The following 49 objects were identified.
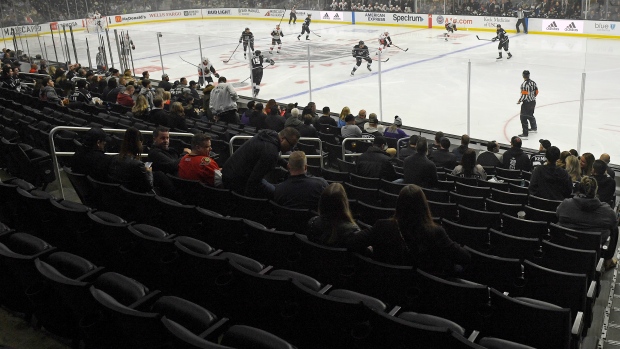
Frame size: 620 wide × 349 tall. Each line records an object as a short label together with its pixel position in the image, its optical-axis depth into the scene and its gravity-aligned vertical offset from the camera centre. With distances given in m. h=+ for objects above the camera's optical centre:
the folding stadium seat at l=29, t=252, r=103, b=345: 3.43 -1.60
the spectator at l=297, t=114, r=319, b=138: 10.28 -2.17
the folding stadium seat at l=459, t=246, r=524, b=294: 4.11 -1.91
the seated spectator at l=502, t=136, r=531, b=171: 9.06 -2.53
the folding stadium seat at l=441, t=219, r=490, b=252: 4.98 -1.99
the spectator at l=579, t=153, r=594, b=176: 7.85 -2.31
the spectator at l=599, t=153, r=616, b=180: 8.01 -2.34
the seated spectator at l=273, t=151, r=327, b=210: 4.92 -1.51
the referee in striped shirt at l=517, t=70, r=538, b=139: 12.44 -2.44
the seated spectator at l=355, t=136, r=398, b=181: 7.53 -2.07
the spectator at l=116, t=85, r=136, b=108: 12.13 -1.72
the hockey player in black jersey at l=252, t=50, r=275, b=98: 16.77 -1.92
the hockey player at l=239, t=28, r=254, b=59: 22.93 -1.38
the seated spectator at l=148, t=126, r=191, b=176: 5.94 -1.42
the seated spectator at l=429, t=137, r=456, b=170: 8.77 -2.39
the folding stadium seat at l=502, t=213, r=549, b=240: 5.35 -2.11
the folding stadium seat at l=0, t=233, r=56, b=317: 3.56 -1.48
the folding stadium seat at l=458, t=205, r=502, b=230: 5.69 -2.12
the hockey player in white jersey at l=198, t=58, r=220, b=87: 17.12 -1.82
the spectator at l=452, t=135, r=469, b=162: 9.00 -2.37
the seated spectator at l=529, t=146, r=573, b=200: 6.77 -2.17
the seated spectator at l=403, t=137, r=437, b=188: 6.94 -1.98
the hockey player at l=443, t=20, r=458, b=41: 26.41 -1.67
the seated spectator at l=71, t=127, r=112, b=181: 5.57 -1.31
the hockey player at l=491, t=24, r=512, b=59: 20.47 -1.82
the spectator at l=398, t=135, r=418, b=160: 9.19 -2.32
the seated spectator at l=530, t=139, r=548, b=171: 9.48 -2.71
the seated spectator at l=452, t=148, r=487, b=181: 7.71 -2.26
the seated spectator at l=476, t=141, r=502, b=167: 9.27 -2.54
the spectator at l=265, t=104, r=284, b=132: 10.95 -2.13
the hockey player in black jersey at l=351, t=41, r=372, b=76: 18.84 -1.84
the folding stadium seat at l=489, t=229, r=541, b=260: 4.79 -2.02
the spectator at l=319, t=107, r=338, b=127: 11.98 -2.36
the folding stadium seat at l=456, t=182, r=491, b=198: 6.97 -2.28
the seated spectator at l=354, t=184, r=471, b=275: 3.71 -1.49
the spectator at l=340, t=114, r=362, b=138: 10.72 -2.31
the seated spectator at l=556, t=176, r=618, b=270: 5.36 -2.02
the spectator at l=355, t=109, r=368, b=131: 12.30 -2.49
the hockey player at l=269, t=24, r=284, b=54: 24.45 -1.48
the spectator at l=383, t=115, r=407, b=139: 11.22 -2.52
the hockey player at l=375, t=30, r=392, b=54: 21.65 -1.67
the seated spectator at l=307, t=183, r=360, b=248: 3.89 -1.41
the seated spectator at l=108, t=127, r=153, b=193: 5.23 -1.34
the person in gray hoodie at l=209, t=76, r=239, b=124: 12.35 -1.99
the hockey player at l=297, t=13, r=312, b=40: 28.42 -1.31
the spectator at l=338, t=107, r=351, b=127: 11.43 -2.17
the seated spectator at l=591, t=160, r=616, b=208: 7.18 -2.38
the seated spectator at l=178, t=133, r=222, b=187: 5.76 -1.51
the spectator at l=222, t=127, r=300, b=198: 5.38 -1.40
